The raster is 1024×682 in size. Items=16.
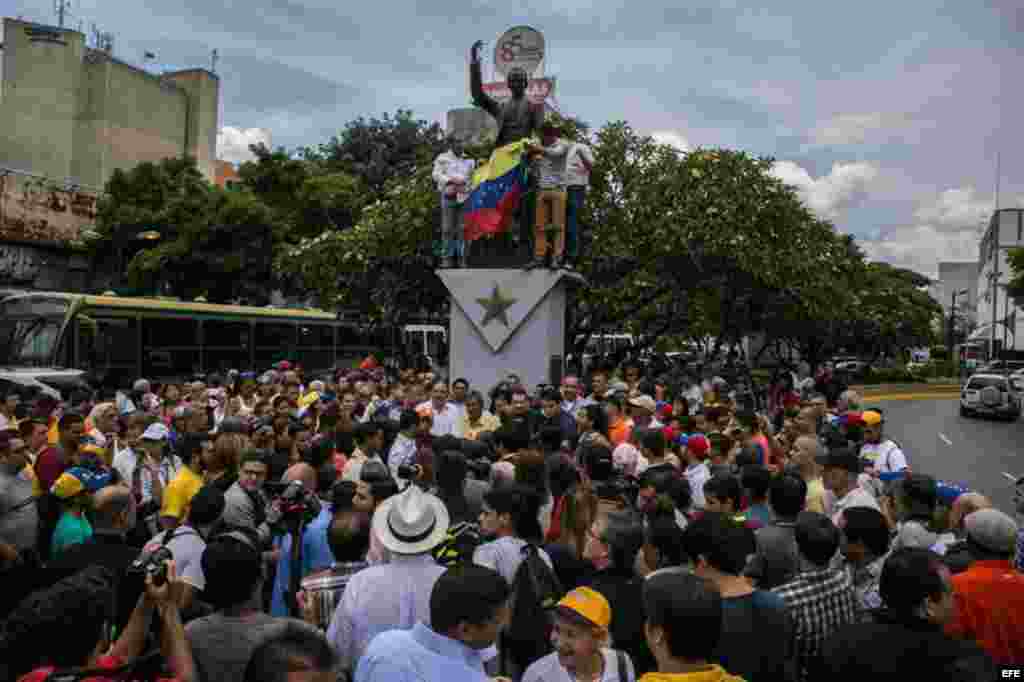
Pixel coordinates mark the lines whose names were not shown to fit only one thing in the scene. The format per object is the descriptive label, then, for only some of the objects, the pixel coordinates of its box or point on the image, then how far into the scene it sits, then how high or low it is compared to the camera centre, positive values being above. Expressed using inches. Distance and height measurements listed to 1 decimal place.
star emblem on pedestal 550.9 +21.0
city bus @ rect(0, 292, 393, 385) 693.9 -10.1
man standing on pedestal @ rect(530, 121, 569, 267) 530.6 +93.8
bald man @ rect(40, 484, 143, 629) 165.5 -47.0
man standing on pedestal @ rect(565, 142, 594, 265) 533.0 +102.8
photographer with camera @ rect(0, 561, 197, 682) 101.9 -40.1
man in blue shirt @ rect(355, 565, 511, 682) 110.0 -42.5
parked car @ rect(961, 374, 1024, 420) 1136.2 -62.2
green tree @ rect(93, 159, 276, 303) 1145.4 +132.3
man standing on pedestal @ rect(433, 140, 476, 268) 585.6 +103.0
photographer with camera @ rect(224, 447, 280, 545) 207.3 -45.0
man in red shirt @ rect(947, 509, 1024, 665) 143.6 -43.9
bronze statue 555.8 +152.9
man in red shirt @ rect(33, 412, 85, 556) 215.5 -44.2
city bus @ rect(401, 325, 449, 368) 1295.5 -10.9
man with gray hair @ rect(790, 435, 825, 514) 245.9 -35.4
